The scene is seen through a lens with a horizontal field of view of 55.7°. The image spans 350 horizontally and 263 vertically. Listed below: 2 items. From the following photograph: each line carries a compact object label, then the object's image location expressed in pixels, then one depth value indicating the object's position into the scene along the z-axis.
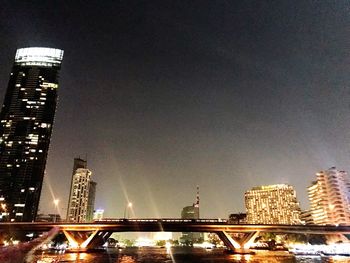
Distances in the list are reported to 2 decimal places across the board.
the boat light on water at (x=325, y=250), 130.14
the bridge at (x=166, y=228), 120.75
